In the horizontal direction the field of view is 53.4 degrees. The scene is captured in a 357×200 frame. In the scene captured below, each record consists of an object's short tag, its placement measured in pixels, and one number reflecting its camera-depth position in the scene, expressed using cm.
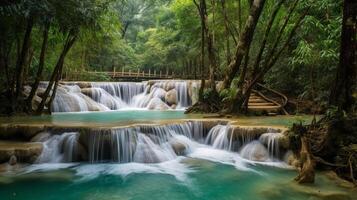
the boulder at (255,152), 823
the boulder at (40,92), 1568
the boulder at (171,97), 1938
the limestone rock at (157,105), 1872
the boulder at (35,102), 1400
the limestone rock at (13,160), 726
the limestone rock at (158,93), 1977
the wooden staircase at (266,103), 1352
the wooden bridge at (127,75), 2595
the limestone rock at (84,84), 1883
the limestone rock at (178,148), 879
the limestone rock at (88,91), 1842
